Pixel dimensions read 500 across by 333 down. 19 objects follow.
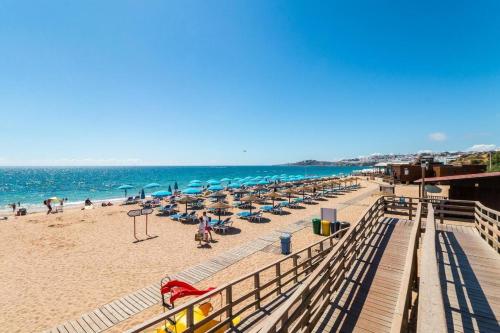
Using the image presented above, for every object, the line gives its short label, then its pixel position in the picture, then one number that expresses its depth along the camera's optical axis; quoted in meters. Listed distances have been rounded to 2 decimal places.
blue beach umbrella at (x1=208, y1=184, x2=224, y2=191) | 27.15
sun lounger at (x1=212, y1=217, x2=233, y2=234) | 14.58
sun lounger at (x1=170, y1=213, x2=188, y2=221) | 18.06
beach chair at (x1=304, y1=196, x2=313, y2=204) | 24.70
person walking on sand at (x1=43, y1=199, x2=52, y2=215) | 24.73
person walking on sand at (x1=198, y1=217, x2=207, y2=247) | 12.34
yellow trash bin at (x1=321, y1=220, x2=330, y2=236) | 12.80
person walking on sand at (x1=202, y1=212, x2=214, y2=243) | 12.20
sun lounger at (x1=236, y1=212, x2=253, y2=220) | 17.87
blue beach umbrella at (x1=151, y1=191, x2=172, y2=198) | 21.88
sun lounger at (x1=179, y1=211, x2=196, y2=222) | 17.78
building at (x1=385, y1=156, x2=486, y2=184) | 27.78
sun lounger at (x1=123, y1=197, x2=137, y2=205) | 28.69
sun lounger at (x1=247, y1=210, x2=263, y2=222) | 17.28
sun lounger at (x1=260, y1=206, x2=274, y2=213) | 20.36
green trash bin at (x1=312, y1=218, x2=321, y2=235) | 13.23
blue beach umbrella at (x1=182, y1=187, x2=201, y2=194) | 24.44
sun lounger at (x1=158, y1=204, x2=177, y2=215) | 20.90
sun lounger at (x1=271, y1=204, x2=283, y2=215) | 19.53
